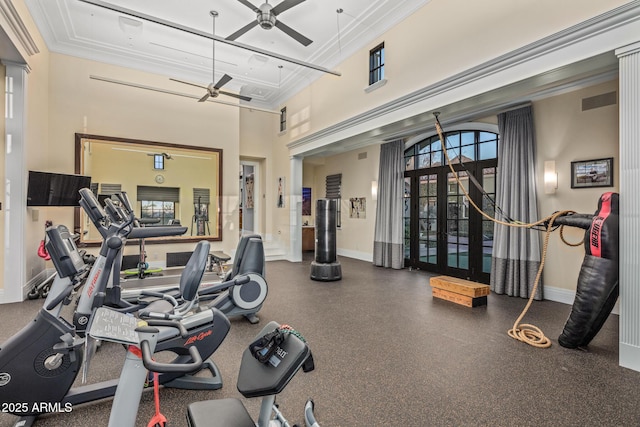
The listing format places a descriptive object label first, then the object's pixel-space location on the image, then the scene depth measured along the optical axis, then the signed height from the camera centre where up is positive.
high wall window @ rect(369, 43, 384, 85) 5.79 +2.75
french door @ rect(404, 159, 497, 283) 6.07 -0.20
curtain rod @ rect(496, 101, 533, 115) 5.21 +1.77
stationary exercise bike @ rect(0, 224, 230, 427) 1.94 -0.84
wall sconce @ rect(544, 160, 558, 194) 4.89 +0.56
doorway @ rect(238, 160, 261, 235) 9.80 +0.53
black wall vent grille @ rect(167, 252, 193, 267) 7.36 -1.08
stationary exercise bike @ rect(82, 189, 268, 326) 3.01 -0.90
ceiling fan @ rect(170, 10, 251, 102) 5.54 +2.32
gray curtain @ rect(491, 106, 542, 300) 5.07 +0.12
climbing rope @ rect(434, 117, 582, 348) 3.37 -1.34
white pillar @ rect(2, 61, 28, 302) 4.70 +0.45
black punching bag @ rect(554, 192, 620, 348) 2.96 -0.59
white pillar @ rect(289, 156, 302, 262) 8.77 +0.06
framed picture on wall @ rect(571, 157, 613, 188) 4.39 +0.58
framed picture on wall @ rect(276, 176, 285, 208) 9.16 +0.55
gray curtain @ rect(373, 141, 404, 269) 7.67 +0.09
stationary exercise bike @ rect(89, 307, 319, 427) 1.18 -0.57
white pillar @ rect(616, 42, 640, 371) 2.74 +0.07
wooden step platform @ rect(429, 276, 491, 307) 4.64 -1.18
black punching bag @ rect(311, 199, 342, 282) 6.45 -0.66
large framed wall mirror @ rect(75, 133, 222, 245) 6.76 +0.76
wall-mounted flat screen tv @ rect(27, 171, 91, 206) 4.96 +0.37
